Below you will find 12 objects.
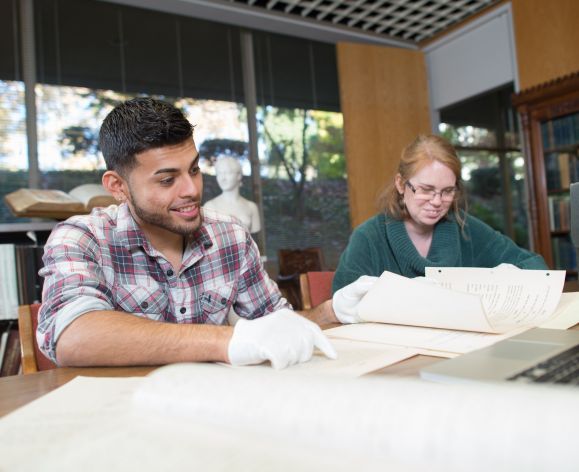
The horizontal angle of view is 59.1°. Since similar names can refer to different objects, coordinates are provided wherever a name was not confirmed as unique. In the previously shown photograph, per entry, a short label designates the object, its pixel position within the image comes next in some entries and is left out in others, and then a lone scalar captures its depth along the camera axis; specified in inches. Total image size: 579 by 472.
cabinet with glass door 150.4
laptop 19.9
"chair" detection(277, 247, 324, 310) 140.3
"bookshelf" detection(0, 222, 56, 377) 84.1
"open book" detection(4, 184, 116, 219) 89.8
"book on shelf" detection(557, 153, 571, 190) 152.0
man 29.4
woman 64.4
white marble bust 124.6
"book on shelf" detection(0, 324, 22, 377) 80.5
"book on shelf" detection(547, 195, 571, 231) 154.1
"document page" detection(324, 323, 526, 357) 29.3
